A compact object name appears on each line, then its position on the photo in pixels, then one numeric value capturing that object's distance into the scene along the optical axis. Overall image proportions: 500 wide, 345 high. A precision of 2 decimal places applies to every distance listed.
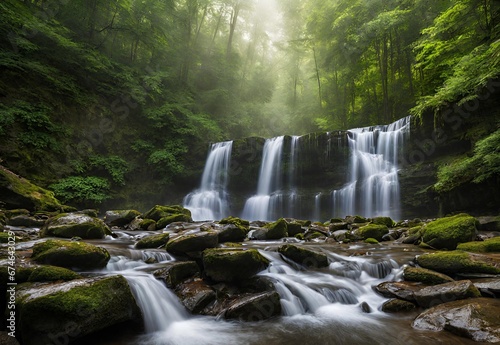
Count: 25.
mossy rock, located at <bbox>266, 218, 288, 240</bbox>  8.63
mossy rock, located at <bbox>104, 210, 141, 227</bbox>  10.40
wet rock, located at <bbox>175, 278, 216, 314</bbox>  4.01
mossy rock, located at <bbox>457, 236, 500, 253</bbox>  5.47
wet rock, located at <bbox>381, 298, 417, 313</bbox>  4.04
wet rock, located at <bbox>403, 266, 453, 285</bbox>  4.41
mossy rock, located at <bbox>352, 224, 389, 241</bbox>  8.48
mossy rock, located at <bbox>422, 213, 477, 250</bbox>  6.25
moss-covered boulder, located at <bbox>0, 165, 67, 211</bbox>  9.28
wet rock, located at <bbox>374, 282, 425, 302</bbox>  4.26
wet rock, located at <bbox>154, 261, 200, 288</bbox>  4.45
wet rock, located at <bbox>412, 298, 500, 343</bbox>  2.96
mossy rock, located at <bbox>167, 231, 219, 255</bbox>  5.43
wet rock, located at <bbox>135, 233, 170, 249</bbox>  6.38
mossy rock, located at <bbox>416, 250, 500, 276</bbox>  4.48
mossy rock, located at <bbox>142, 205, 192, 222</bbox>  11.20
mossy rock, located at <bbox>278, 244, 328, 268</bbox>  5.71
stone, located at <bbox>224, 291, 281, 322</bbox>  3.77
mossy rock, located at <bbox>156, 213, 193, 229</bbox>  9.95
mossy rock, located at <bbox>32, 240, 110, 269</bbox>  4.05
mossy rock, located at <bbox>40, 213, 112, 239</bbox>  6.66
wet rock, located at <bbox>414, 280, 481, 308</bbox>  3.75
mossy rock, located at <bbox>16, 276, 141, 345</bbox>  2.64
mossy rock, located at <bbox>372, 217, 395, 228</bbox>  10.19
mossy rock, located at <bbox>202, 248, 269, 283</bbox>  4.50
